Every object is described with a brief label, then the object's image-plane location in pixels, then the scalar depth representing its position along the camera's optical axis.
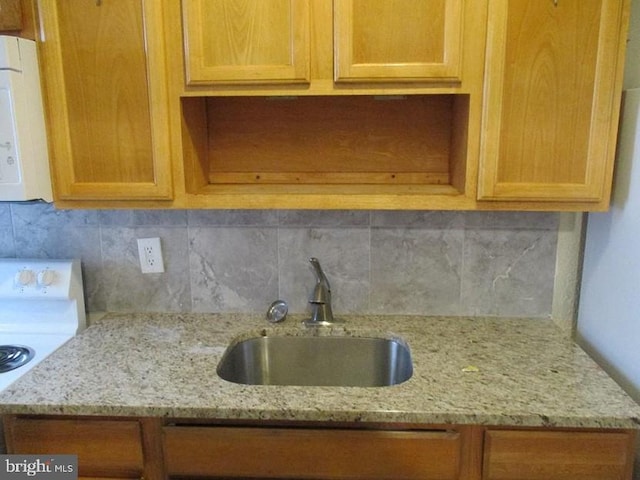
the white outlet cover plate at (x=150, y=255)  1.64
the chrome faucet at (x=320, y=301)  1.54
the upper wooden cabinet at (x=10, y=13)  1.22
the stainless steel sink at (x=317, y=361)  1.52
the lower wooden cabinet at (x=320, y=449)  1.08
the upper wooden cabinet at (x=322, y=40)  1.18
